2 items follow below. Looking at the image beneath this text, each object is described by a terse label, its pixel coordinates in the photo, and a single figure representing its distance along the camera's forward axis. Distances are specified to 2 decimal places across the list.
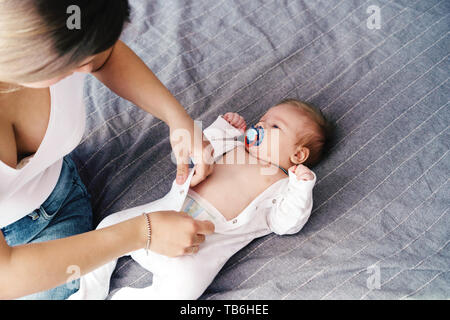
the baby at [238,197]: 1.04
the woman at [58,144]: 0.61
